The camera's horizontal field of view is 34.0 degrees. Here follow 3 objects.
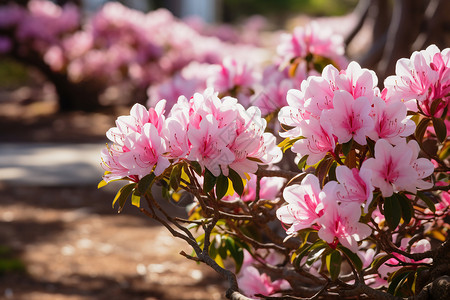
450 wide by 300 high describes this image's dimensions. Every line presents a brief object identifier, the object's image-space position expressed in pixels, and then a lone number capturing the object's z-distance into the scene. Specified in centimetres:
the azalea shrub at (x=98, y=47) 730
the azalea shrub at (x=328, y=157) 151
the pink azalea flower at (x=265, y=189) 217
